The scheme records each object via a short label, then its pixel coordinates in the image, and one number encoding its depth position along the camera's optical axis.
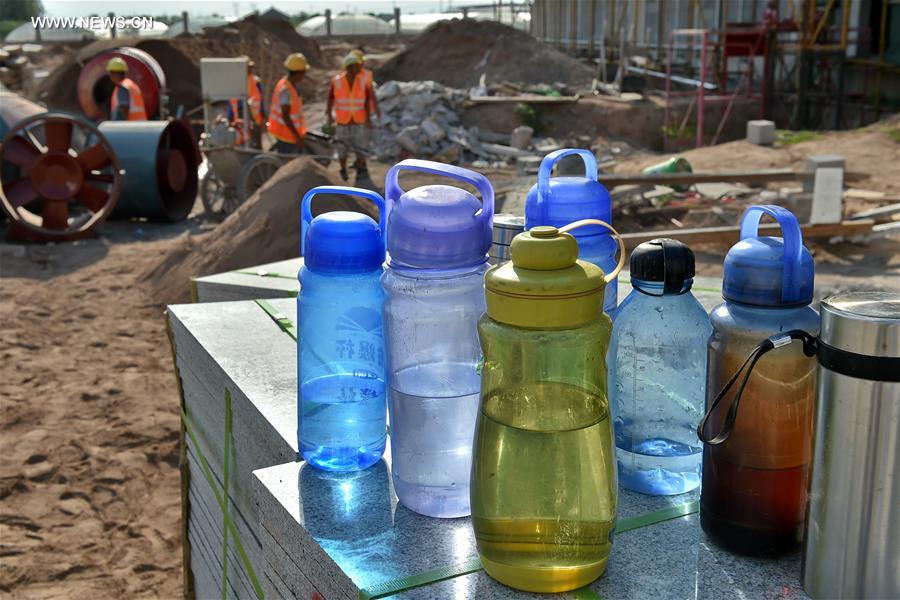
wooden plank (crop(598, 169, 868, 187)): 9.59
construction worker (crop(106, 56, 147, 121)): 13.49
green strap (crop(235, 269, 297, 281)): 4.48
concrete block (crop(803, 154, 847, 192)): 9.44
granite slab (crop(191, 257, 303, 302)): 4.22
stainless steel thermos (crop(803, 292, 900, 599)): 1.43
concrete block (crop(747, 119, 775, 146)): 15.37
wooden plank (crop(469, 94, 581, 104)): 19.42
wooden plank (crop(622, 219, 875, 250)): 8.19
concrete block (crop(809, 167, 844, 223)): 9.06
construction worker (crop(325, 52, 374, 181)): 13.24
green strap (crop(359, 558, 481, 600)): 1.63
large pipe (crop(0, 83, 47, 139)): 12.10
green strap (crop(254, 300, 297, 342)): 3.25
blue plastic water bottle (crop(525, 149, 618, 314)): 2.10
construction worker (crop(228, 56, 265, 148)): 13.20
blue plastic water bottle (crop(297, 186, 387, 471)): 2.07
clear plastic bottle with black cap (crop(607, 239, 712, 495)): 1.95
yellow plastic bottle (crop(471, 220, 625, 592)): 1.54
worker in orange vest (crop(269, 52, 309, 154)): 11.59
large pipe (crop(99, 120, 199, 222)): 11.37
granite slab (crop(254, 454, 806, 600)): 1.63
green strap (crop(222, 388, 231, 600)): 2.89
